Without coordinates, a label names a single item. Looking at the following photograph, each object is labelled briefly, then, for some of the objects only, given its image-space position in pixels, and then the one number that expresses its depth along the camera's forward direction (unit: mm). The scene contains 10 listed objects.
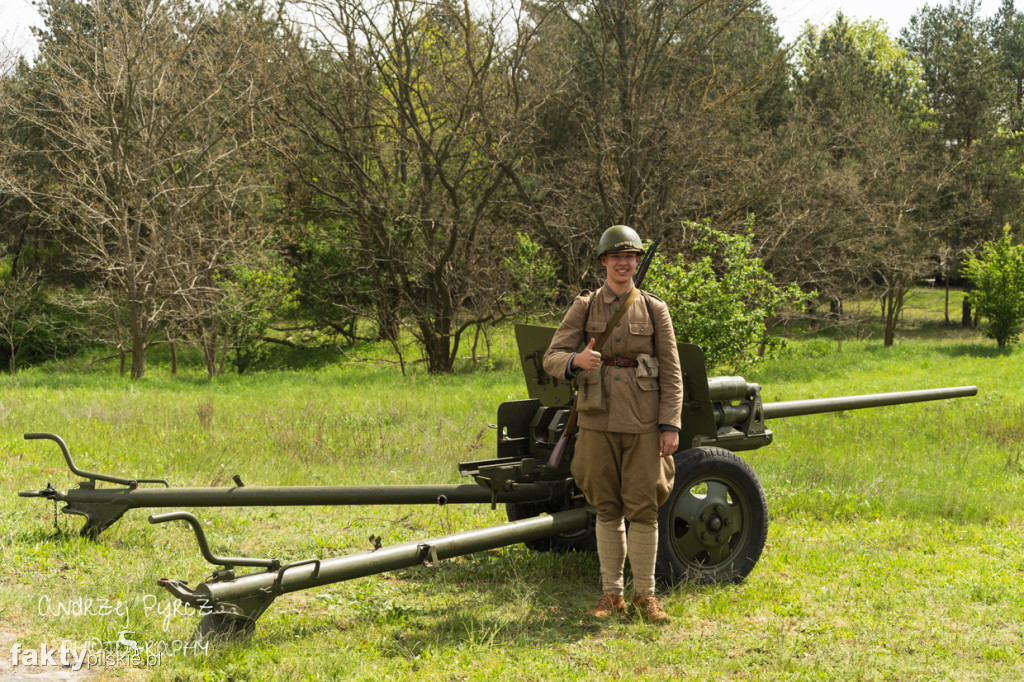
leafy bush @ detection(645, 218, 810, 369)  16312
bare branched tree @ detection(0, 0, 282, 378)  21188
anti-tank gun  5367
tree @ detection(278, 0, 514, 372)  22750
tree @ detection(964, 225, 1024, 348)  32156
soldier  4914
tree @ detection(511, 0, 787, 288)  23578
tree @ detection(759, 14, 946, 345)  29953
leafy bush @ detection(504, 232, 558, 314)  26266
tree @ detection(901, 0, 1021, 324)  39500
